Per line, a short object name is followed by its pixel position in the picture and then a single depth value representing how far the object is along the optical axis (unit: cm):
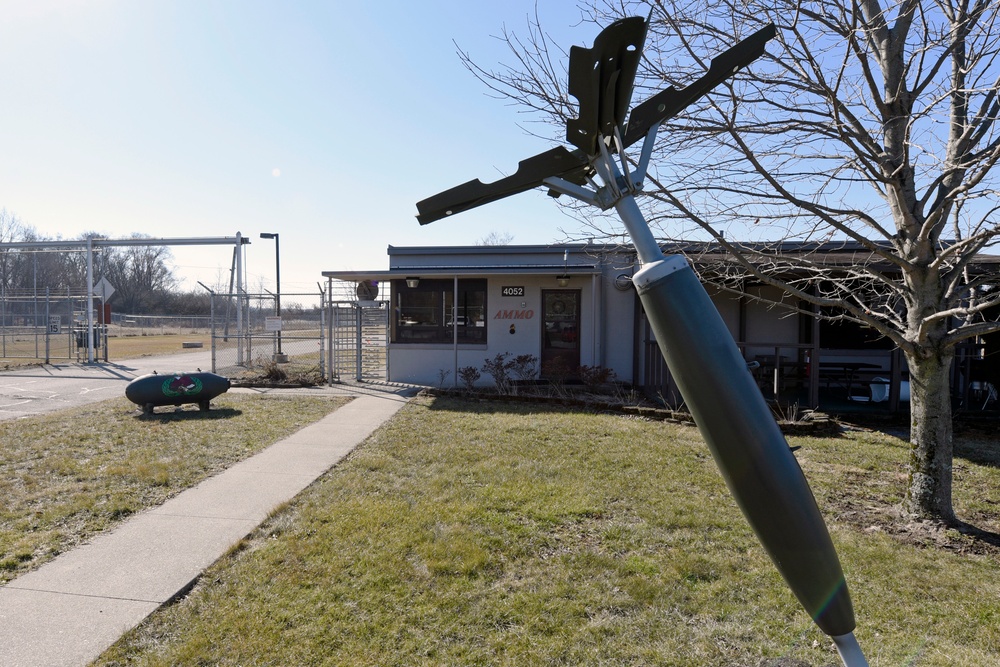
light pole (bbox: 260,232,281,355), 2420
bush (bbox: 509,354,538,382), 1374
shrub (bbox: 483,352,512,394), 1301
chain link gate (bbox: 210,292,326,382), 1551
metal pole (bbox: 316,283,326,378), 1498
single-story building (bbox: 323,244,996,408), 1277
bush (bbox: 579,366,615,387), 1259
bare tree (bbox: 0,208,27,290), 3716
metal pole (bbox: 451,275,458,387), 1402
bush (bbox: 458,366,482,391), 1366
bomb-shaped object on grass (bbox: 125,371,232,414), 1003
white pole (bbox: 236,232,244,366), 1677
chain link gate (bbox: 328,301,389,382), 1517
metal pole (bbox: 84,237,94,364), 1888
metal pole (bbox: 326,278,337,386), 1480
